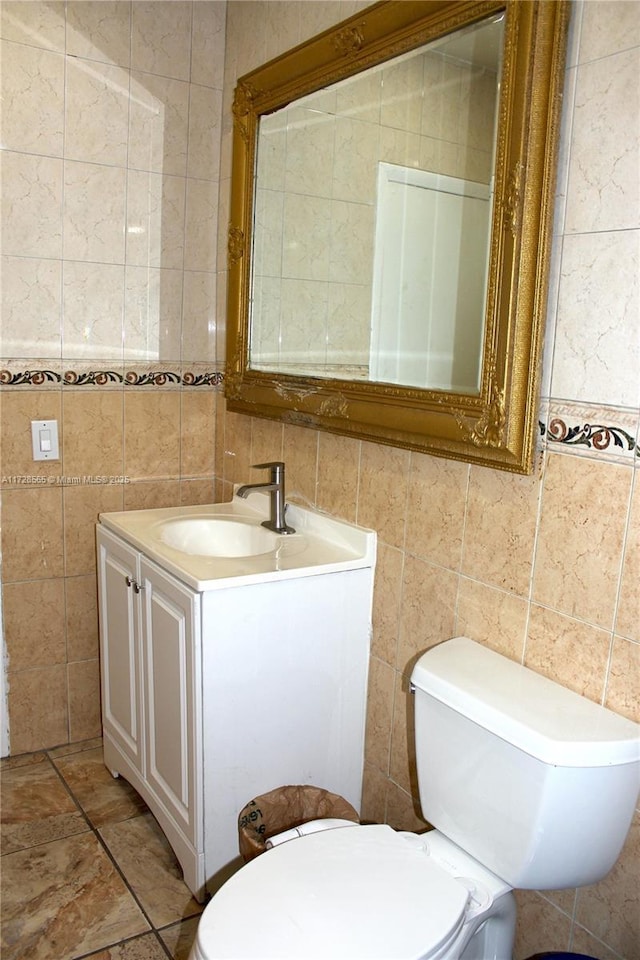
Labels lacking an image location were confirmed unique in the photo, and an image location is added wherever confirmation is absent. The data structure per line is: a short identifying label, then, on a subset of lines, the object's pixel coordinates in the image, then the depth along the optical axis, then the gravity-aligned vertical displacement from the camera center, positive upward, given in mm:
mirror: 1357 +226
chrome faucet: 2070 -426
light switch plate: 2232 -330
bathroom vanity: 1709 -774
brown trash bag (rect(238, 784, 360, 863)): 1785 -1080
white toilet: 1181 -849
